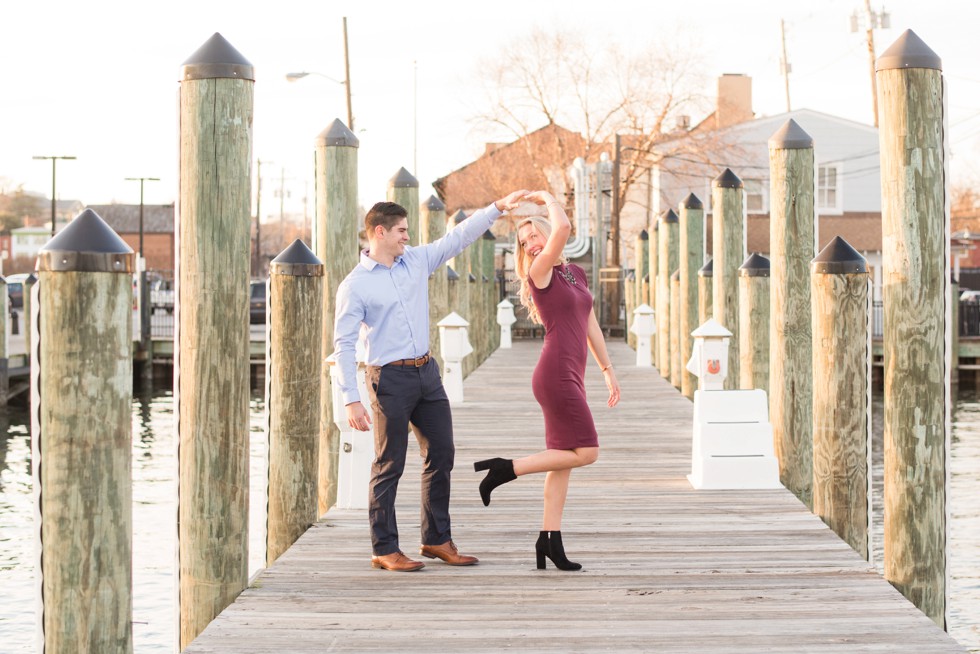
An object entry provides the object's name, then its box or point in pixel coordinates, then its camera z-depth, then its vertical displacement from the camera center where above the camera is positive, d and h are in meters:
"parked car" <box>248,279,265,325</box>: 44.86 +1.02
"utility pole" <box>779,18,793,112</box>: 67.35 +12.99
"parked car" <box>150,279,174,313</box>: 46.34 +1.46
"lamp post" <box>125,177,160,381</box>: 34.84 +0.13
